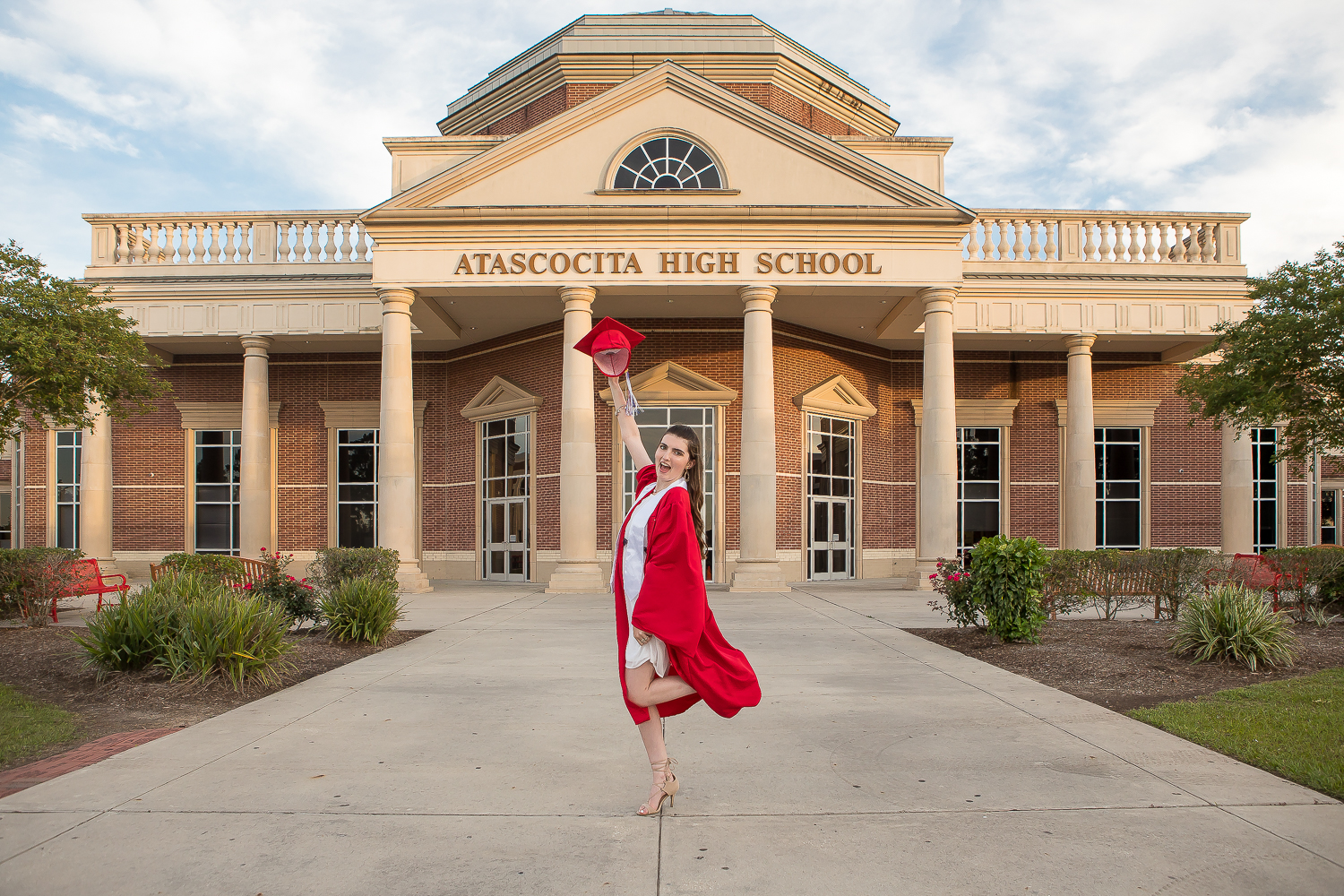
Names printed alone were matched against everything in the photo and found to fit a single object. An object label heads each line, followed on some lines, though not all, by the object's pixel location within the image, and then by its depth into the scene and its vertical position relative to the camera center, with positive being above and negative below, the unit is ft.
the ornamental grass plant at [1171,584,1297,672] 26.61 -4.78
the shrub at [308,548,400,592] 42.42 -4.18
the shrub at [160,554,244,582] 37.32 -3.61
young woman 13.10 -2.08
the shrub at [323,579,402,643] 32.22 -4.84
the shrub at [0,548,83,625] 35.73 -4.16
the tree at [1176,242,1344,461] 38.70 +5.31
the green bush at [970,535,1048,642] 30.35 -3.73
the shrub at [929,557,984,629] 33.55 -4.44
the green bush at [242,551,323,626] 32.89 -4.28
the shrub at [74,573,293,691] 23.72 -4.33
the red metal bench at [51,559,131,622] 38.01 -4.41
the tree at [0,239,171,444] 33.35 +5.15
